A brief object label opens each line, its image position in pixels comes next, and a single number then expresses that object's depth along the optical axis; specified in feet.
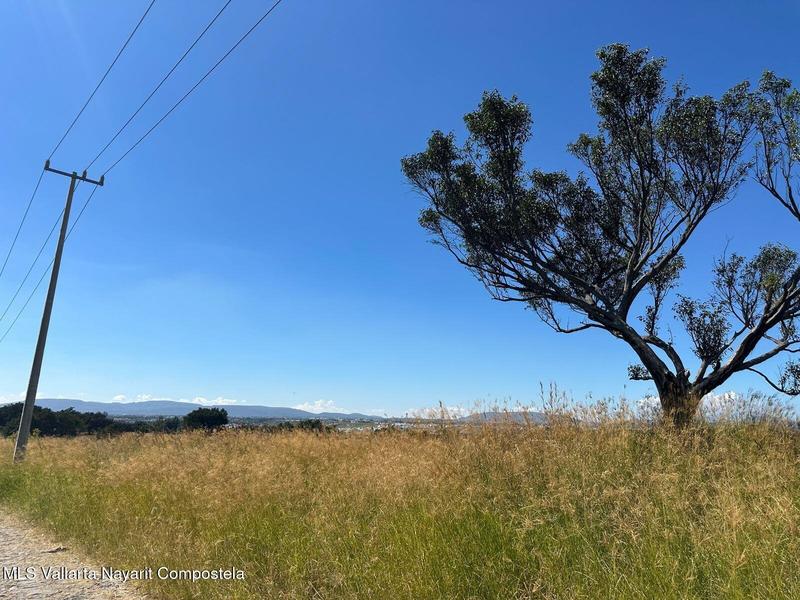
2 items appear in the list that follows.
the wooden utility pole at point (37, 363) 51.34
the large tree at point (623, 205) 43.78
